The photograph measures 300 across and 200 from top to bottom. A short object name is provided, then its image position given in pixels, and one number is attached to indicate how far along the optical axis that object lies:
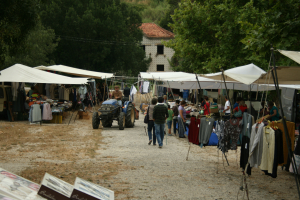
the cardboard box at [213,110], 17.44
